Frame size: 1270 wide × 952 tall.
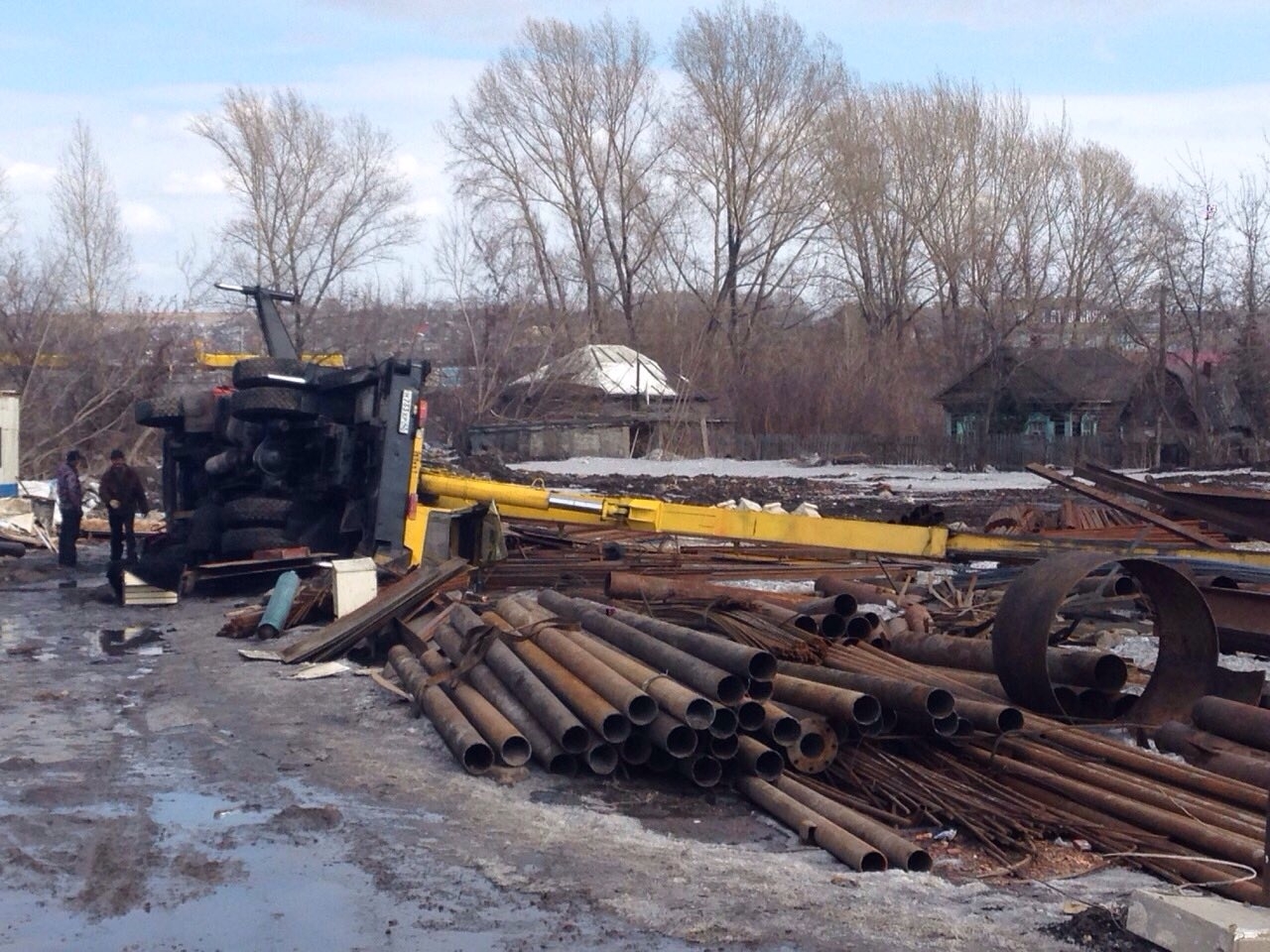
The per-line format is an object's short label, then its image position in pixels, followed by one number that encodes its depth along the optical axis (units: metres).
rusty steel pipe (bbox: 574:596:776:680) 7.29
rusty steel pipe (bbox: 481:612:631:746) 7.26
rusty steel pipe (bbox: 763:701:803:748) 7.16
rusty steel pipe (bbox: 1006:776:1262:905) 5.54
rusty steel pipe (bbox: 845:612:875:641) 9.53
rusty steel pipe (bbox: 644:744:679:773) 7.52
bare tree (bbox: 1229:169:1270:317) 53.59
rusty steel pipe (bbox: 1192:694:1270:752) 6.89
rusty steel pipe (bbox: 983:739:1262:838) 6.13
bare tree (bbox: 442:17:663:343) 72.81
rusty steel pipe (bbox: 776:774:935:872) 6.04
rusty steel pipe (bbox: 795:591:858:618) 9.37
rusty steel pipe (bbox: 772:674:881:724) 7.22
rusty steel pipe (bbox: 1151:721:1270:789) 6.55
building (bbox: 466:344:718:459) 58.12
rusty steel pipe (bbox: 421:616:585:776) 7.52
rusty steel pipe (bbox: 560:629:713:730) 7.03
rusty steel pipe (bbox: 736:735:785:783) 7.14
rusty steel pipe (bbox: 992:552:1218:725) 7.74
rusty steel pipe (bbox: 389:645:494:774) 7.62
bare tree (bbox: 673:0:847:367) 70.12
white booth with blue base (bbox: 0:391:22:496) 24.88
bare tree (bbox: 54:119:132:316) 57.44
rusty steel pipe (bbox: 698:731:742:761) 7.22
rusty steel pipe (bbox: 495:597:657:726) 7.23
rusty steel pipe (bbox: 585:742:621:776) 7.38
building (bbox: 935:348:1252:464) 53.53
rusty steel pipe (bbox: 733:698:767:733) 7.16
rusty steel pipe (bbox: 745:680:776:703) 7.37
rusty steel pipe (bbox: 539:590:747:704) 7.20
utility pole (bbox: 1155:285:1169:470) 53.90
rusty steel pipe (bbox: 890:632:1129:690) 8.12
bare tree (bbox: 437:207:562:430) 59.47
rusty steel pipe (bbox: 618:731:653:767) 7.43
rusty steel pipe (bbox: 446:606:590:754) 7.39
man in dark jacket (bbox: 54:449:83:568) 19.17
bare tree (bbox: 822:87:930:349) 68.50
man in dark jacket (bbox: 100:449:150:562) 17.62
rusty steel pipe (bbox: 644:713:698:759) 7.11
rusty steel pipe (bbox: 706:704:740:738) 7.11
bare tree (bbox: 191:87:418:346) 66.50
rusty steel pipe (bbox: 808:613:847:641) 9.32
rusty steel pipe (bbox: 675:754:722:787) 7.25
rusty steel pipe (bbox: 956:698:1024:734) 7.14
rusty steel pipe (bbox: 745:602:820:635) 9.31
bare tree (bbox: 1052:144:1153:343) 65.81
